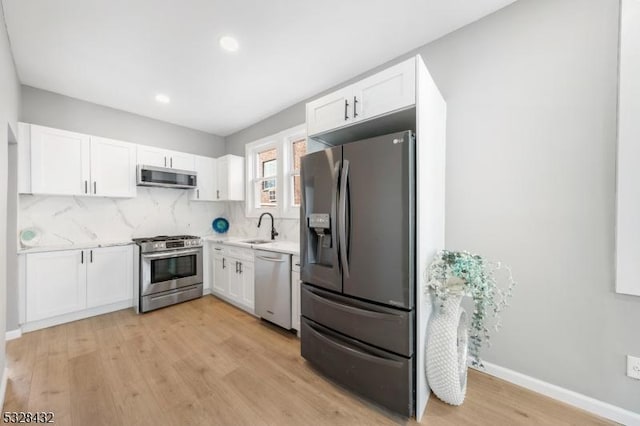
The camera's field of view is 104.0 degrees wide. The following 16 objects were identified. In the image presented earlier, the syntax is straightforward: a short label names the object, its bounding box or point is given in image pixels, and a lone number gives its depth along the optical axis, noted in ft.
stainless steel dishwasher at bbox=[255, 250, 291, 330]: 8.74
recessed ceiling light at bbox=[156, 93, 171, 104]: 10.45
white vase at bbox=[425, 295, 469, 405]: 5.27
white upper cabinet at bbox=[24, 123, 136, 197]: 9.05
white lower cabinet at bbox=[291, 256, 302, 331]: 8.48
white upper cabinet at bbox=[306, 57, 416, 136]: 5.33
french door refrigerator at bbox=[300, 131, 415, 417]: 5.13
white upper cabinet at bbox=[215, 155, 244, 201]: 13.83
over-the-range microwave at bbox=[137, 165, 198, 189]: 11.41
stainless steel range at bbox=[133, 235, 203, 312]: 10.66
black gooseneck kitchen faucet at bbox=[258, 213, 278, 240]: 12.23
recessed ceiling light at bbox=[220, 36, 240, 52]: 7.17
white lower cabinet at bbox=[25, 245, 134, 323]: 8.98
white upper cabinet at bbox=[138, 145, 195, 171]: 11.81
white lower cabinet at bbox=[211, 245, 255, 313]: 10.64
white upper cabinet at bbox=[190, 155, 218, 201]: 13.71
